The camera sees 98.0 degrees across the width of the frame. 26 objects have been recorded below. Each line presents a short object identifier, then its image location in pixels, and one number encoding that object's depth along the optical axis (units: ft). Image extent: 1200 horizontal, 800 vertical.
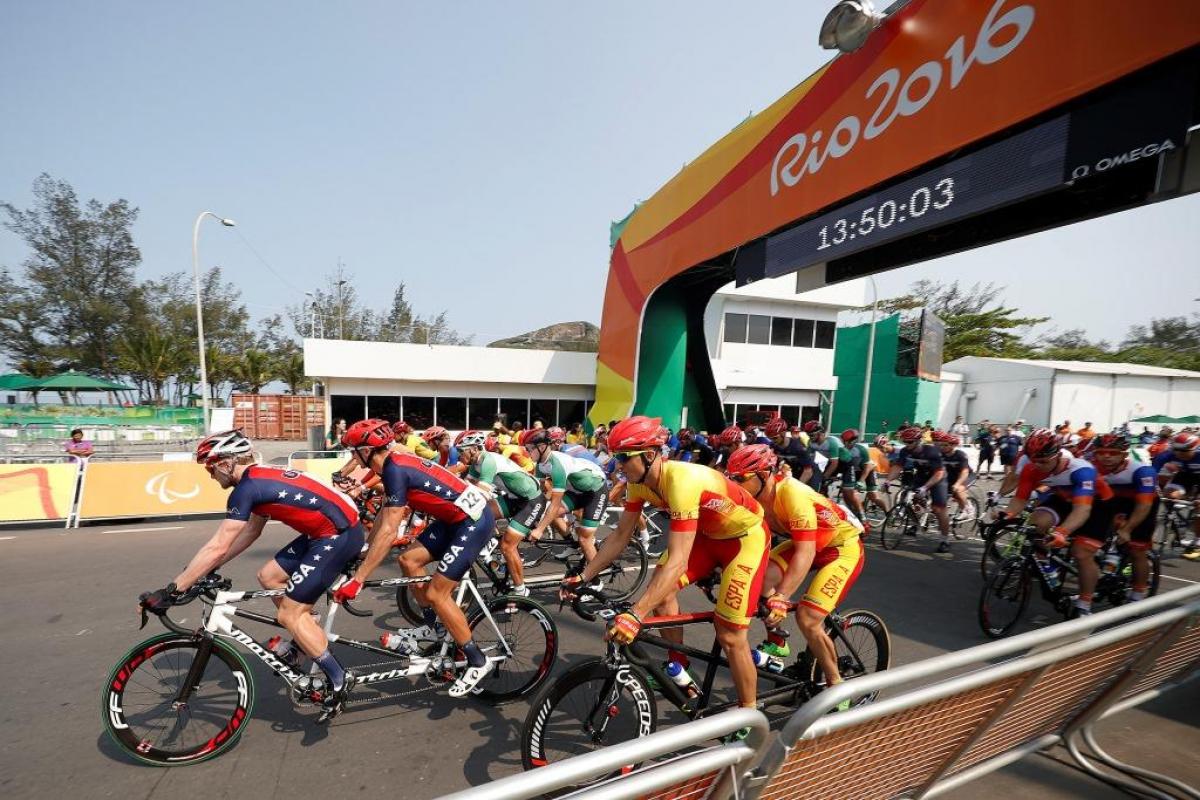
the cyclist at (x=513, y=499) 16.43
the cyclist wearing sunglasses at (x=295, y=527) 10.16
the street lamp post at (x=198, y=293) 51.08
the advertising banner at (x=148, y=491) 29.43
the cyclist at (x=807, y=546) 10.80
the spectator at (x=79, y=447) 33.37
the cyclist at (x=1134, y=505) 16.40
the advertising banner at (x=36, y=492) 28.27
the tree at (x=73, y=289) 92.17
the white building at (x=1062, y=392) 90.17
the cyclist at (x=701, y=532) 9.48
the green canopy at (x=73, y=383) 74.13
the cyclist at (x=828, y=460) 29.25
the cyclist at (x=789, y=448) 29.78
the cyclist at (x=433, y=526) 11.46
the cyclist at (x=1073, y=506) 15.60
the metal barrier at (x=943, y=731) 4.16
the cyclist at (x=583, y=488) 18.39
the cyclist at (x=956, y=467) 27.55
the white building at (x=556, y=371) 63.00
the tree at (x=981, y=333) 133.39
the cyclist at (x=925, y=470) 26.13
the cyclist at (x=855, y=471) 29.27
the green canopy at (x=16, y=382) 78.18
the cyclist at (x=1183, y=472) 24.67
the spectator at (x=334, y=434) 47.01
